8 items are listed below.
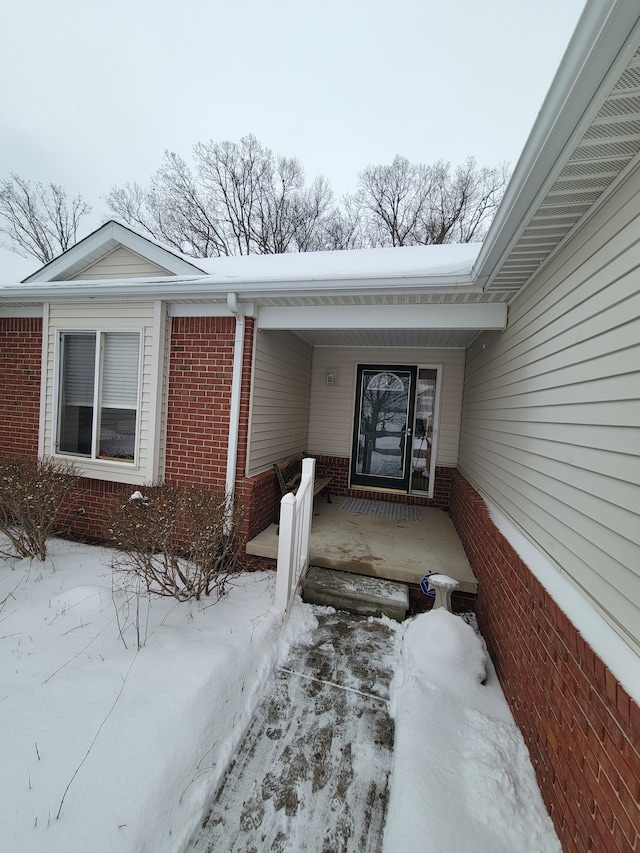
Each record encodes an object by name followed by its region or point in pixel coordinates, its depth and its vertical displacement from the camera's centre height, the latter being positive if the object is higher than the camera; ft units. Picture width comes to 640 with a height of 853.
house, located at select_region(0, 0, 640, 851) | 4.82 +0.85
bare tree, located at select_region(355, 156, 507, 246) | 41.88 +26.32
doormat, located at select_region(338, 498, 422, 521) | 17.67 -4.88
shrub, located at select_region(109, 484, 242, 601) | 10.27 -3.92
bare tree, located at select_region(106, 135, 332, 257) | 47.70 +27.58
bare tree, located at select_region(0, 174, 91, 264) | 46.01 +23.68
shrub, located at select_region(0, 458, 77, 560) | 12.27 -3.85
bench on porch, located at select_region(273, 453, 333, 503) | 15.79 -3.21
